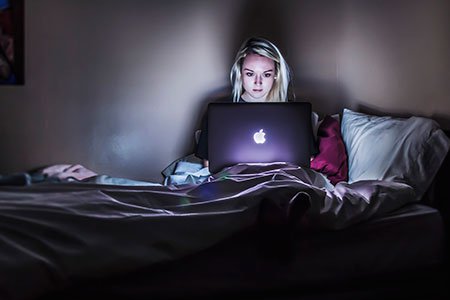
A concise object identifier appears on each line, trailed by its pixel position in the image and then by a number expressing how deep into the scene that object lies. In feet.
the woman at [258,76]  7.25
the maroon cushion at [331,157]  6.32
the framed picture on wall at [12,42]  7.18
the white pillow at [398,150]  5.14
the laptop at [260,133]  5.47
